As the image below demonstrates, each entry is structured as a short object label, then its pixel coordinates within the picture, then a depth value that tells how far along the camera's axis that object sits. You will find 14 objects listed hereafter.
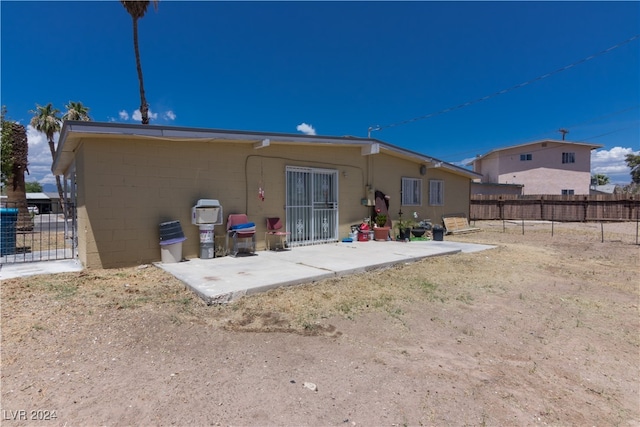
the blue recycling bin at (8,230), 7.54
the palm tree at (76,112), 22.97
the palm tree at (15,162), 11.12
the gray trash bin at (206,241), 6.84
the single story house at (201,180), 5.99
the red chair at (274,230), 8.08
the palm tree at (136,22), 14.39
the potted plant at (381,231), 10.45
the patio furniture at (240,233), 7.22
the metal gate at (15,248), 7.06
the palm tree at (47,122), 22.92
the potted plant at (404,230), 10.91
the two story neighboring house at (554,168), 30.20
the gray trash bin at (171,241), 6.38
